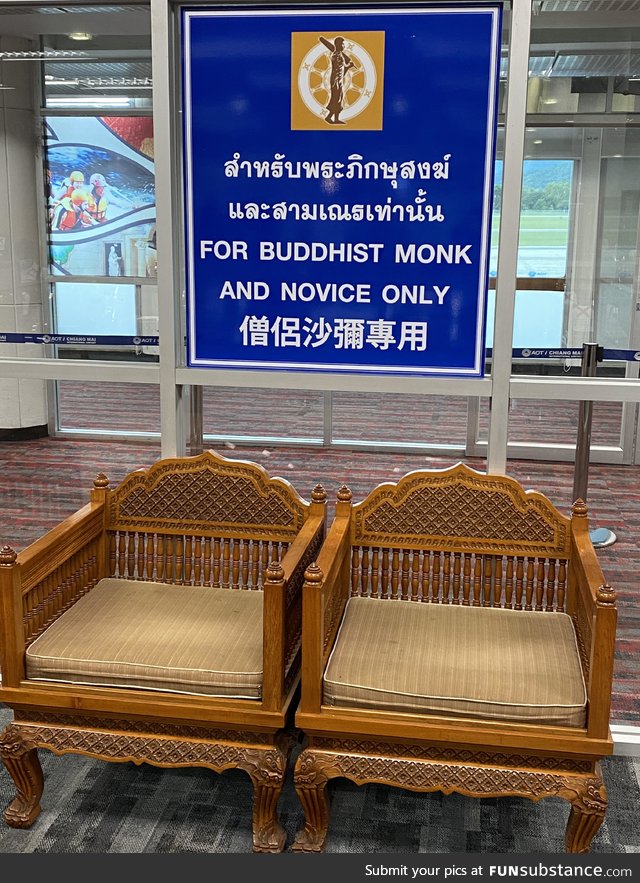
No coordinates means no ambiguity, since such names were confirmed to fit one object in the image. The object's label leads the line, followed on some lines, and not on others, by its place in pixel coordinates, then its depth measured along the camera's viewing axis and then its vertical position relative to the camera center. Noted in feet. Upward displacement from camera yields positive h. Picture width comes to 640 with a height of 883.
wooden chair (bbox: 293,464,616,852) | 7.78 -3.39
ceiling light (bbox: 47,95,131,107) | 10.34 +1.93
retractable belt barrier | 10.02 -0.76
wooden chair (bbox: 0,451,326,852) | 8.16 -3.45
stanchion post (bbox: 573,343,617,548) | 10.06 -1.87
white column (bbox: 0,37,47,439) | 10.55 +0.75
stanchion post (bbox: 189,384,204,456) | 10.80 -1.70
